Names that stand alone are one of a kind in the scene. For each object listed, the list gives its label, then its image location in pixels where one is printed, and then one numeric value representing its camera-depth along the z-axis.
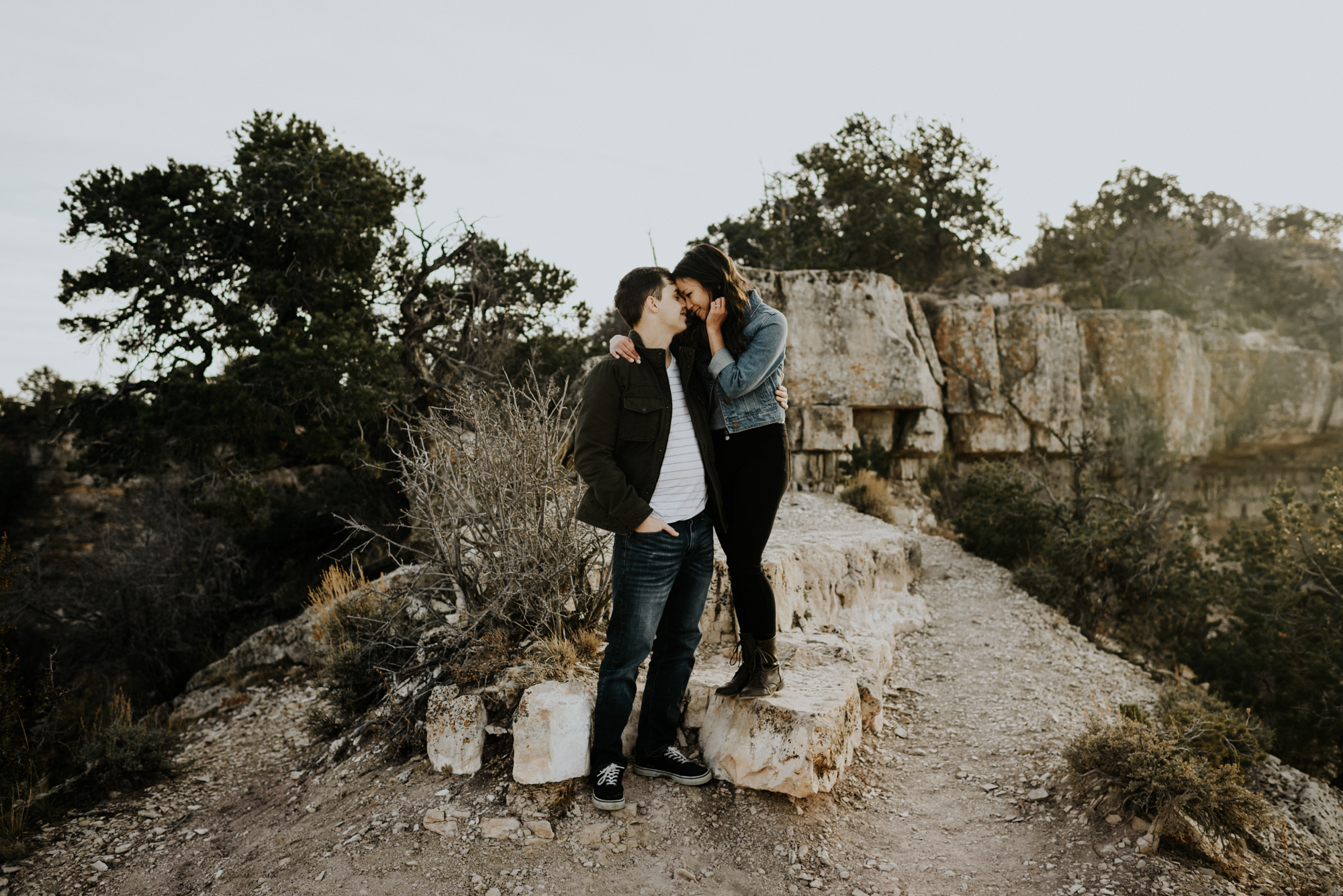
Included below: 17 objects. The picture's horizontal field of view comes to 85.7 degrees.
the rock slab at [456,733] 3.39
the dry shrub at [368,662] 4.32
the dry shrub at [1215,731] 4.06
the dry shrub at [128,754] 4.24
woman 2.87
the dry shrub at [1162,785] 3.16
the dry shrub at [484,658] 3.61
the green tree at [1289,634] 5.73
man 2.70
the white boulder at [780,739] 3.16
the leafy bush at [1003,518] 8.82
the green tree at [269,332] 9.53
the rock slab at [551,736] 3.17
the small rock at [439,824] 3.06
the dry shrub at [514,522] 3.84
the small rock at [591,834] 2.92
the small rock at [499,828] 2.98
